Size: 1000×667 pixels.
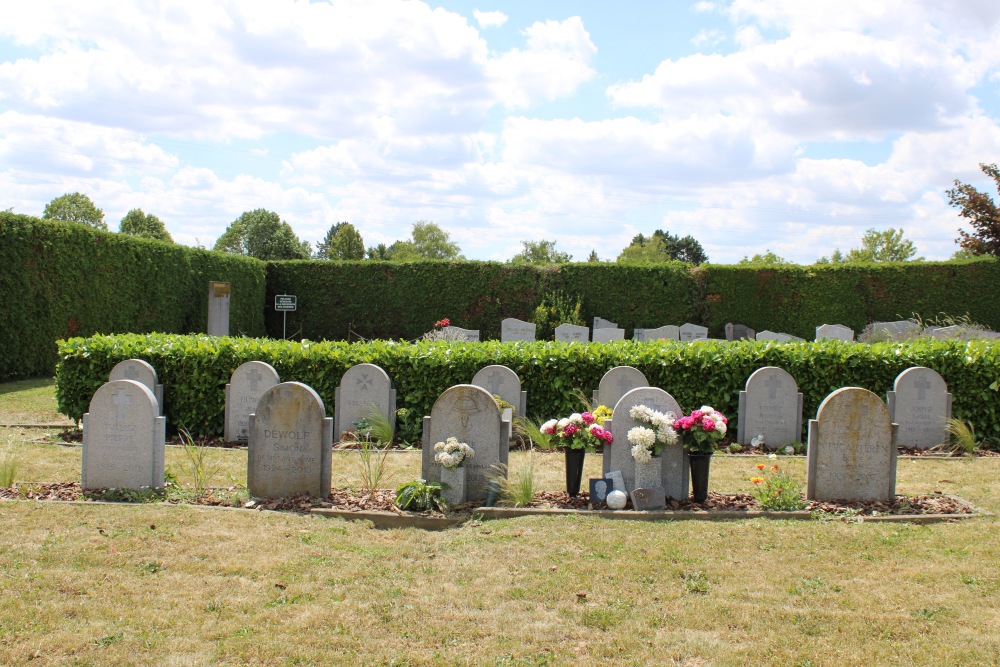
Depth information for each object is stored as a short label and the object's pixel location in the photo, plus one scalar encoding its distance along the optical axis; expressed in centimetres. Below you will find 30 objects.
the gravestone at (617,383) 1005
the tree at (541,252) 7181
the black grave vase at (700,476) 660
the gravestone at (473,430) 685
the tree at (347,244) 5662
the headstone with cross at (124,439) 693
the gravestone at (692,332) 2179
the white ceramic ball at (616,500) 638
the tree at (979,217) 2286
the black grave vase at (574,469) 687
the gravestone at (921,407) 968
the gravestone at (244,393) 1000
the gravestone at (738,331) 2247
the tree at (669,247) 6675
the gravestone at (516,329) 2220
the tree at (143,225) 5281
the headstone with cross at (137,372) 1016
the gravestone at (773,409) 977
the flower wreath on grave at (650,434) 646
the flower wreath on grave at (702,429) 654
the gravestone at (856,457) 664
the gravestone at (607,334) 2028
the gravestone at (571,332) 2097
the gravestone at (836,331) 2056
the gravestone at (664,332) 2156
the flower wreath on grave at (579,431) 676
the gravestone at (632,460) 672
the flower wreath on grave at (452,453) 654
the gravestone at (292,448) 685
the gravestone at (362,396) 1011
